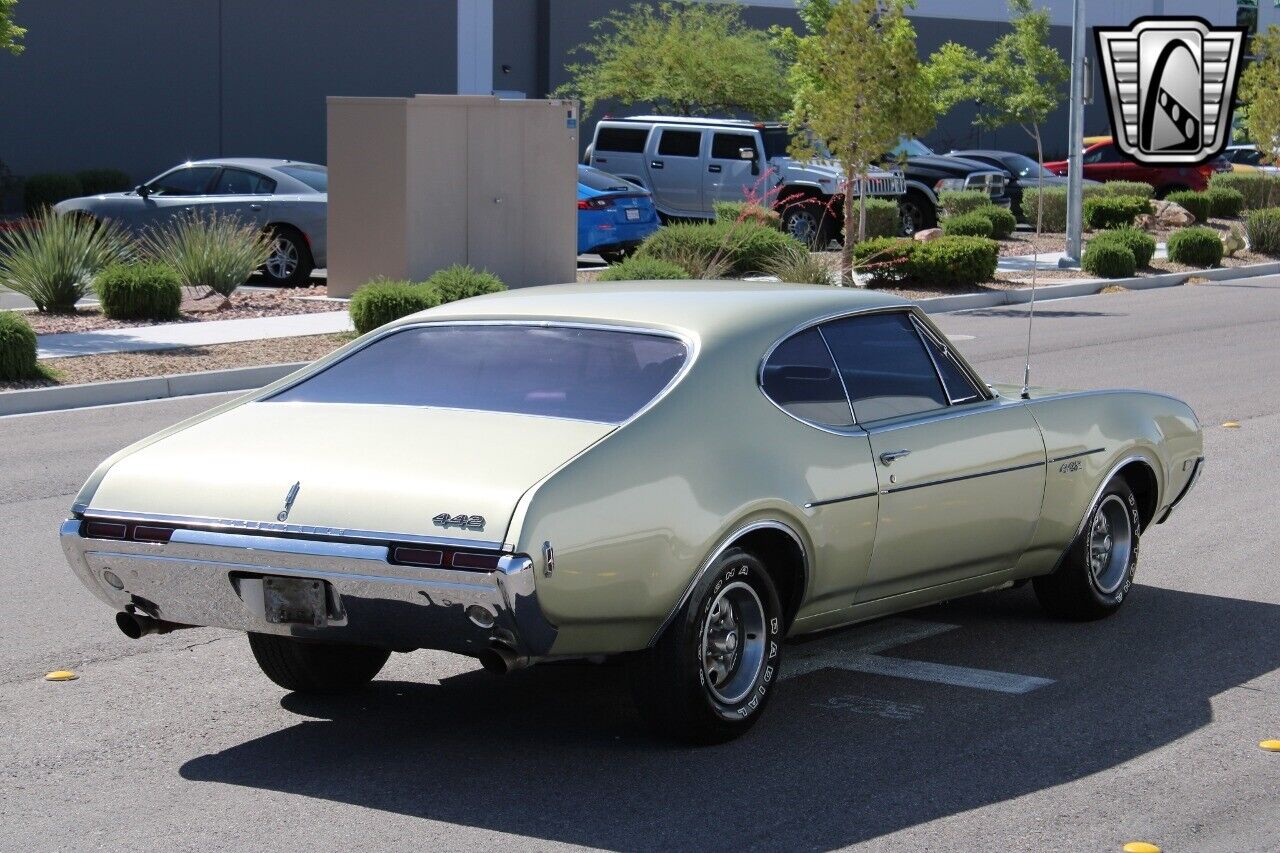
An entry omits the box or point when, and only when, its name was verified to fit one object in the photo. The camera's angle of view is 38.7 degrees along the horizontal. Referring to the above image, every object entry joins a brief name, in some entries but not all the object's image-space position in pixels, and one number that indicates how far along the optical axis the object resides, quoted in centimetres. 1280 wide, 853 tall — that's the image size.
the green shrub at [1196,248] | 2891
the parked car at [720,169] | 2889
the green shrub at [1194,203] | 3616
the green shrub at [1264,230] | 3177
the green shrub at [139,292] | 1884
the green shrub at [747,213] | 2472
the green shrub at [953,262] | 2392
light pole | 2730
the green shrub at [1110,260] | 2708
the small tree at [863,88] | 2386
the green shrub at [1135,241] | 2764
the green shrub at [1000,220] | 3178
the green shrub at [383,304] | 1783
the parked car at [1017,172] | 3616
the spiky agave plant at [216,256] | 2031
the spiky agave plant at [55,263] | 1925
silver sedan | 2238
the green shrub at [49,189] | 3559
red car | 4084
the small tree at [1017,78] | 4722
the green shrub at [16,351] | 1484
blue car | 2538
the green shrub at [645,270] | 1956
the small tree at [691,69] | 4031
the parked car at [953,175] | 3444
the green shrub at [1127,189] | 3644
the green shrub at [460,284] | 1809
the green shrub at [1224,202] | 3781
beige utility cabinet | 2119
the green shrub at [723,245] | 2230
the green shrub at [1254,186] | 3938
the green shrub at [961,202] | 3253
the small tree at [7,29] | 1817
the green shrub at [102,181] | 3631
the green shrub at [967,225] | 2906
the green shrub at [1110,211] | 3347
